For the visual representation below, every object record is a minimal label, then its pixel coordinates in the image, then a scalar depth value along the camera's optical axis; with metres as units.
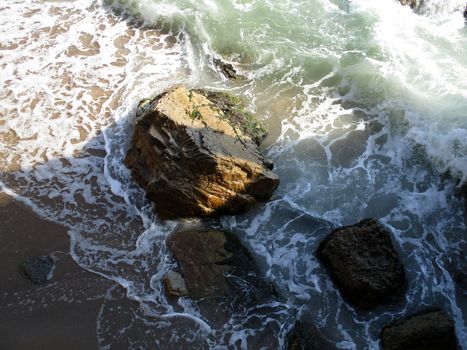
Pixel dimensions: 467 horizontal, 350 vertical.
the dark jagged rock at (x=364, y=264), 5.38
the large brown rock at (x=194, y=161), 6.16
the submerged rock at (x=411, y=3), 10.38
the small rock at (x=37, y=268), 5.59
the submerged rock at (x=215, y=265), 5.56
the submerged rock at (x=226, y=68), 8.51
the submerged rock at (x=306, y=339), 5.06
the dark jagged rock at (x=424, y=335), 4.93
